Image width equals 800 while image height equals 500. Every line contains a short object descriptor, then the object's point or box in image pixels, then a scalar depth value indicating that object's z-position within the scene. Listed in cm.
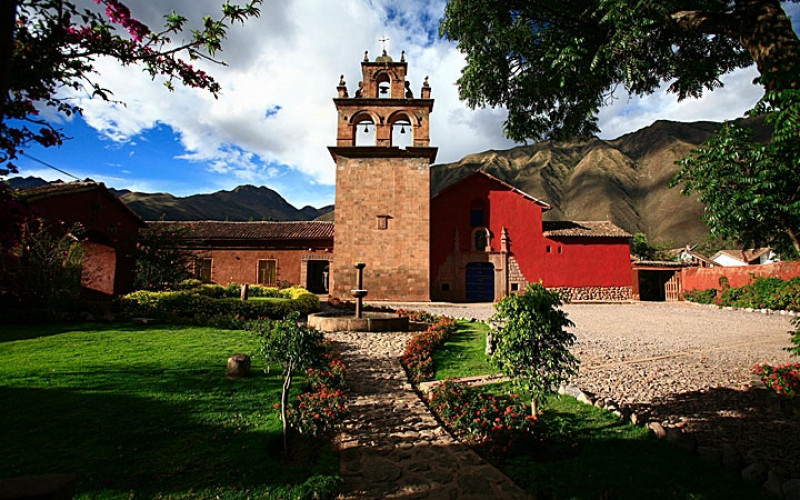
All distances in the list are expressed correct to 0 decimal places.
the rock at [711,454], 384
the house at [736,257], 4719
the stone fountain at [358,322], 1096
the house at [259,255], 2192
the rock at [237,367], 618
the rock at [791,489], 313
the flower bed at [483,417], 437
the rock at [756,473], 347
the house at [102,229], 1388
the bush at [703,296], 2117
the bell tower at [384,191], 1995
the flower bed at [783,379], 560
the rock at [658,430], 443
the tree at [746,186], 480
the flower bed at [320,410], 458
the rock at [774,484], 325
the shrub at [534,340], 487
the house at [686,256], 3594
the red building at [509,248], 2175
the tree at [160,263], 1501
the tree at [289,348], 496
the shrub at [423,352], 735
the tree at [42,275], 1038
